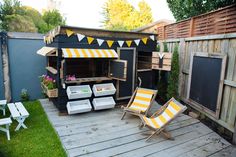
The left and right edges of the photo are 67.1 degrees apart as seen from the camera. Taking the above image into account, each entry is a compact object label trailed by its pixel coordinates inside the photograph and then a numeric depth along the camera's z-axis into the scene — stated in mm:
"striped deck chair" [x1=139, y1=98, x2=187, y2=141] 3728
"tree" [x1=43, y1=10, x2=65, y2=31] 16828
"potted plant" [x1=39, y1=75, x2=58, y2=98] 5020
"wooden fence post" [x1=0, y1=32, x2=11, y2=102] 6211
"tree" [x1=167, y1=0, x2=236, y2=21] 5527
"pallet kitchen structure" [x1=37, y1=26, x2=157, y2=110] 4699
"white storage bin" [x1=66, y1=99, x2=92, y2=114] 4801
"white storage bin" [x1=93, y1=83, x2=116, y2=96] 5124
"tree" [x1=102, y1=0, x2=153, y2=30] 23359
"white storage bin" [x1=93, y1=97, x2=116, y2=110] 5133
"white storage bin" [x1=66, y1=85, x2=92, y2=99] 4705
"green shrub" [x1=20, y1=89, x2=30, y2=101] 6695
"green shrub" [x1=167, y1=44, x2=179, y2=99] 5758
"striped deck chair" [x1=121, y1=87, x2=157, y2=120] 4699
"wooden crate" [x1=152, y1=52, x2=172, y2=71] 5496
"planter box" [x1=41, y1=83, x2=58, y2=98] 5004
